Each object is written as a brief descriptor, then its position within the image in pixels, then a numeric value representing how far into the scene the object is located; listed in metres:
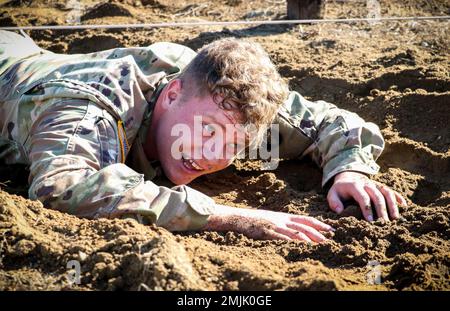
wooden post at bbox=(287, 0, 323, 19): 5.58
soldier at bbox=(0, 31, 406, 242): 2.54
